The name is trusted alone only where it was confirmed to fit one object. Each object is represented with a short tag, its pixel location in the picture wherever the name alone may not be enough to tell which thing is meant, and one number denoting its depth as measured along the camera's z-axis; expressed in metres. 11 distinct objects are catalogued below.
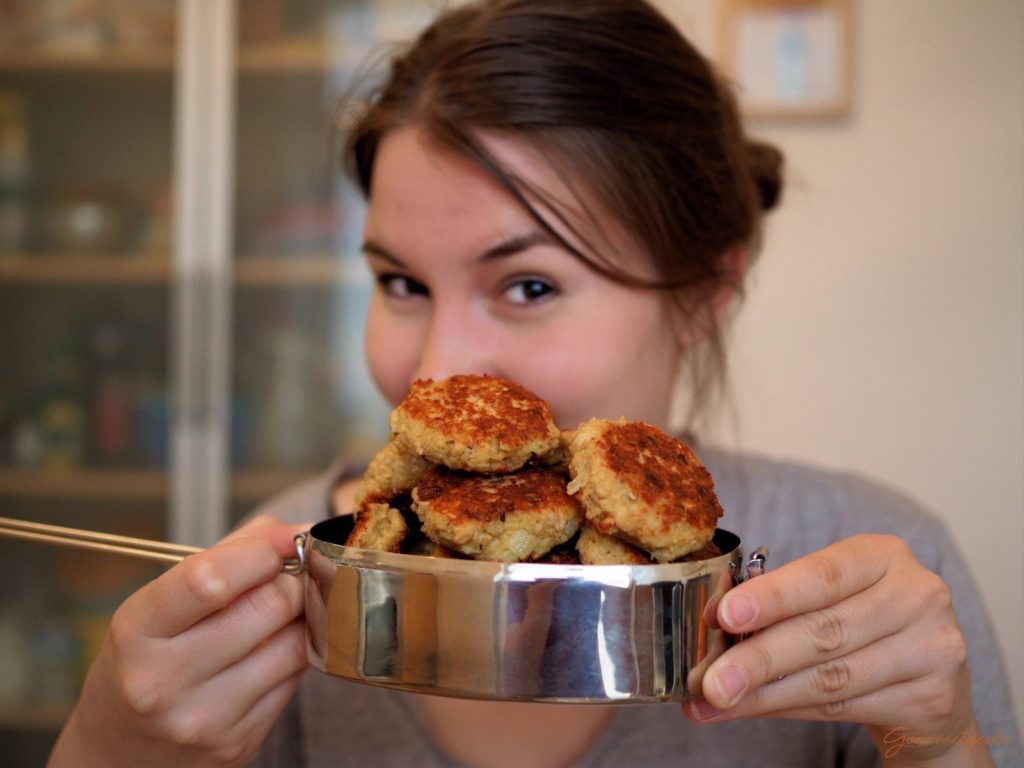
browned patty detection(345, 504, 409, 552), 0.59
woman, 0.68
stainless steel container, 0.50
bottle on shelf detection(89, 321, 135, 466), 2.51
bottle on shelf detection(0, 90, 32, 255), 2.48
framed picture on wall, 1.98
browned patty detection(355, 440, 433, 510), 0.66
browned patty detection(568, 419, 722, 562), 0.55
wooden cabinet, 2.40
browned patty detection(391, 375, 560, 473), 0.60
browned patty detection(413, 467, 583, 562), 0.56
